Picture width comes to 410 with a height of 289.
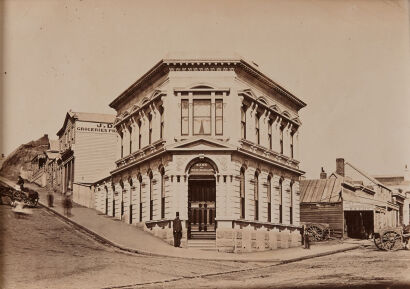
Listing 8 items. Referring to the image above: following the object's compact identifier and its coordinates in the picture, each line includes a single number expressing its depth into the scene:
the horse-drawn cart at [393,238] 25.81
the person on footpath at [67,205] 28.55
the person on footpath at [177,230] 25.06
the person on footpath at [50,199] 30.39
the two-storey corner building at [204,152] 25.94
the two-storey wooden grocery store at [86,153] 28.40
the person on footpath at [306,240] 28.42
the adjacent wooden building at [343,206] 34.91
